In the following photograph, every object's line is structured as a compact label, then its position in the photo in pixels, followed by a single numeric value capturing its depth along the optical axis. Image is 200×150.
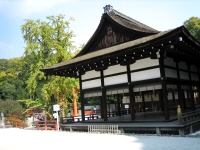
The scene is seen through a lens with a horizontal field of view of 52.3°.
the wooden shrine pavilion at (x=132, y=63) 11.56
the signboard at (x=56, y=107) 17.09
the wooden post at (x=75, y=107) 28.70
